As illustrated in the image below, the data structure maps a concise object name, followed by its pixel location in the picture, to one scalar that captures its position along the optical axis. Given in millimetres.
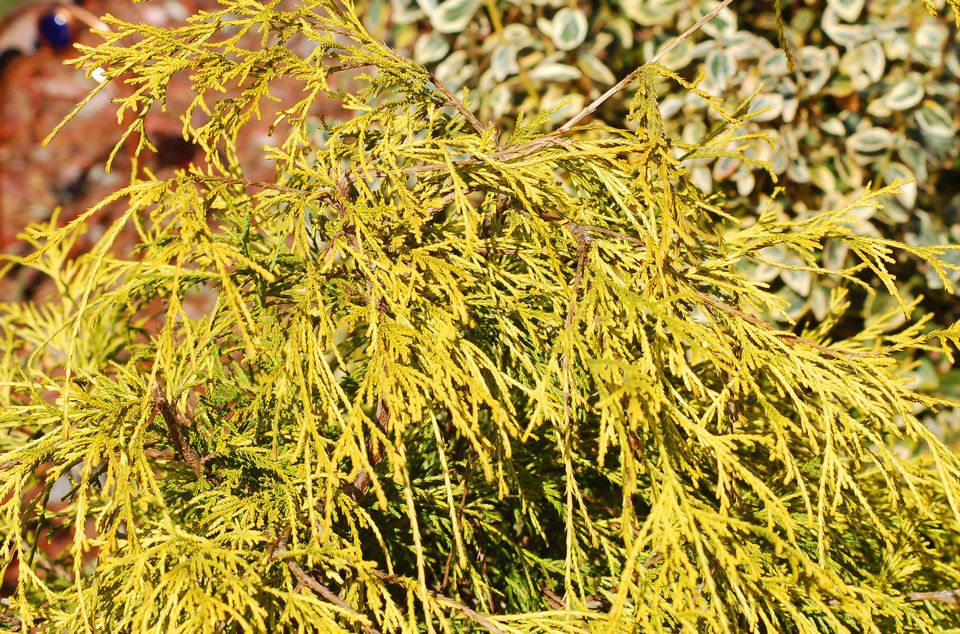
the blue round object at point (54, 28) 1800
